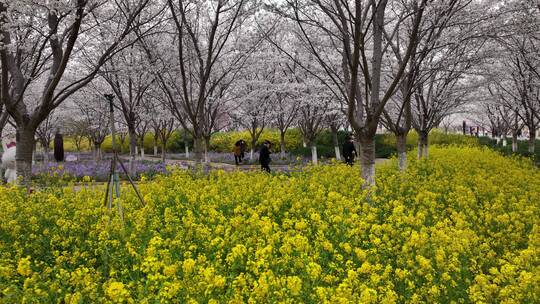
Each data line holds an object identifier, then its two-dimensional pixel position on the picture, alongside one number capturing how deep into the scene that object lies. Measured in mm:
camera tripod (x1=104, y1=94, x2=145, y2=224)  7172
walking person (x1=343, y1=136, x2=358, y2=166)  19491
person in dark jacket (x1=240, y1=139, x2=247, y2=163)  27706
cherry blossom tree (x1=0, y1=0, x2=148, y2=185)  7582
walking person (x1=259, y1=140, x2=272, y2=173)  19438
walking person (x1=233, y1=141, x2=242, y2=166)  27134
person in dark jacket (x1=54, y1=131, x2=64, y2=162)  27141
